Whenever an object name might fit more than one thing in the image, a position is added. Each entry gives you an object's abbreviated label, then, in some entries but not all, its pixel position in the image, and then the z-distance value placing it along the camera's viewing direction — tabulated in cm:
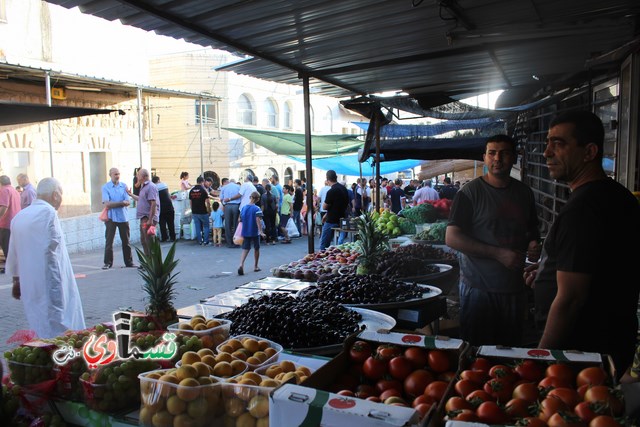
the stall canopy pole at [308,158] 650
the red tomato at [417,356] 221
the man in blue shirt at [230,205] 1448
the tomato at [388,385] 214
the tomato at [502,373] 195
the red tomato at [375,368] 221
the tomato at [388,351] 226
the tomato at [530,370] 198
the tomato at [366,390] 210
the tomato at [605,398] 166
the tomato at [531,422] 155
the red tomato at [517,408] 171
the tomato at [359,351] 230
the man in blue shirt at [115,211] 1159
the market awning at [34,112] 243
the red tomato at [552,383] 185
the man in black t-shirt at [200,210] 1517
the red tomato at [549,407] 163
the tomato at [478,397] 176
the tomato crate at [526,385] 166
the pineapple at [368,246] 520
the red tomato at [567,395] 172
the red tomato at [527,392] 179
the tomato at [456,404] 172
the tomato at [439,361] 218
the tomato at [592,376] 184
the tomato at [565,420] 153
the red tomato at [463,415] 160
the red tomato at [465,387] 188
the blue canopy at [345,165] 1717
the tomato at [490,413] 163
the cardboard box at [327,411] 158
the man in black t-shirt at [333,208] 1145
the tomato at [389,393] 199
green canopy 1410
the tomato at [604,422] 150
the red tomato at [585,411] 159
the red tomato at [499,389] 185
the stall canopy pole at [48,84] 1105
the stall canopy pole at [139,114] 1455
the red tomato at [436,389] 196
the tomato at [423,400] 191
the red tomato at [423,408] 178
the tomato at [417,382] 209
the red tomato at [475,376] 195
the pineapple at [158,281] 323
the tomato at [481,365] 206
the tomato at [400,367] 217
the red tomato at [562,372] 192
